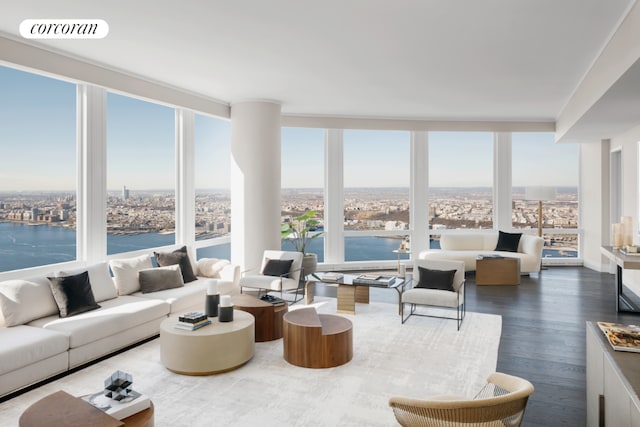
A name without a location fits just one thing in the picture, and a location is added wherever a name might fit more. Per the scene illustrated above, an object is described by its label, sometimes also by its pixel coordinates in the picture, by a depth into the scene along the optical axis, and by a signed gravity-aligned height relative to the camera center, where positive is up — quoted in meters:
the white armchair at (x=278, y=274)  6.52 -0.98
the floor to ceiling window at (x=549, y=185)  10.27 +0.52
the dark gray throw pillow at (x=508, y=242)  9.33 -0.70
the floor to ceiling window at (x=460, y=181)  10.14 +0.60
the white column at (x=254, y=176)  7.83 +0.56
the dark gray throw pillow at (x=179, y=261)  6.34 -0.73
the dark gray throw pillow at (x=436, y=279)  5.97 -0.94
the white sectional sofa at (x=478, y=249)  8.92 -0.86
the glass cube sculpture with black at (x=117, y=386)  2.94 -1.15
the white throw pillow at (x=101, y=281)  5.13 -0.84
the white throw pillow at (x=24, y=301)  4.26 -0.89
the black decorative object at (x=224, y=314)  4.60 -1.07
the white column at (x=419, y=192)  10.02 +0.35
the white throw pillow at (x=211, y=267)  6.77 -0.87
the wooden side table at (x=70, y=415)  2.61 -1.22
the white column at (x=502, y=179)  10.16 +0.65
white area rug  3.42 -1.53
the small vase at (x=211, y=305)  4.81 -1.02
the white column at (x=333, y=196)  9.67 +0.26
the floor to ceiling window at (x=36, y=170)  4.98 +0.45
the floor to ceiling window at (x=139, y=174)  6.24 +0.51
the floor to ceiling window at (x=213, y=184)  7.86 +0.43
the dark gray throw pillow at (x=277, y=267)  6.84 -0.88
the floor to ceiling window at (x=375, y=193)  9.85 +0.34
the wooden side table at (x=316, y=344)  4.36 -1.31
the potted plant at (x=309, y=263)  8.50 -1.03
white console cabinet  1.97 -0.86
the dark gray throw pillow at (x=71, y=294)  4.59 -0.87
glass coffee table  6.18 -1.09
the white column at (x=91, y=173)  5.71 +0.46
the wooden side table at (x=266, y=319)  5.13 -1.25
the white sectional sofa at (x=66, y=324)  3.79 -1.11
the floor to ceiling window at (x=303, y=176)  9.57 +0.68
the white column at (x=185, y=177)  7.44 +0.52
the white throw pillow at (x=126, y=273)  5.61 -0.80
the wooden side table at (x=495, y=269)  8.34 -1.12
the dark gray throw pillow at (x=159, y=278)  5.74 -0.90
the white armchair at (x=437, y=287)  5.63 -1.04
